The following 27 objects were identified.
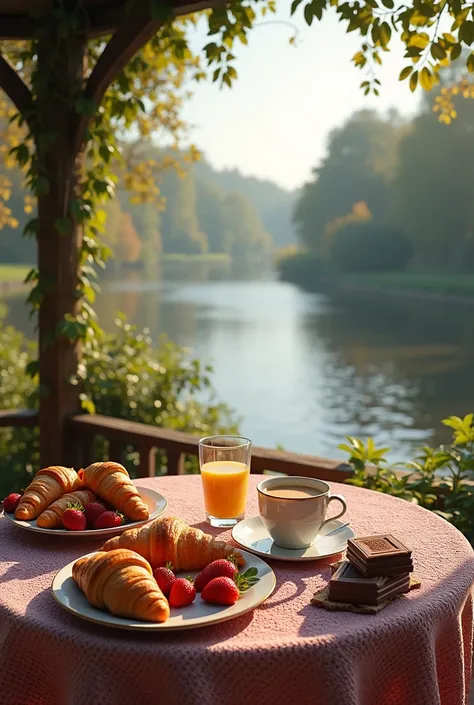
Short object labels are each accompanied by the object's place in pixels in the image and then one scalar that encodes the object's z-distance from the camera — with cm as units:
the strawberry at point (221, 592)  107
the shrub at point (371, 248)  3656
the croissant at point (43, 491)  139
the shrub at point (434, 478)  225
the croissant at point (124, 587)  101
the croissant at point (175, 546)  118
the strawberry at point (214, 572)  111
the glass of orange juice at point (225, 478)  142
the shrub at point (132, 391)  388
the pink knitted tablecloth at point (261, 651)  99
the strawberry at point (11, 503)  145
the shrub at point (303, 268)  4494
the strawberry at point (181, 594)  106
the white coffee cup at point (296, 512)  125
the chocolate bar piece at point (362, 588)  111
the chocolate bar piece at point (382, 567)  114
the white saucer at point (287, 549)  127
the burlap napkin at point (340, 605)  110
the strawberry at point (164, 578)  108
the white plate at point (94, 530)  133
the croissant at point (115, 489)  140
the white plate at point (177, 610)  100
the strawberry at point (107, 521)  135
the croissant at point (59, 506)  136
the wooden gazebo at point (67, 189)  277
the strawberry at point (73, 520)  134
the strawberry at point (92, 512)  137
